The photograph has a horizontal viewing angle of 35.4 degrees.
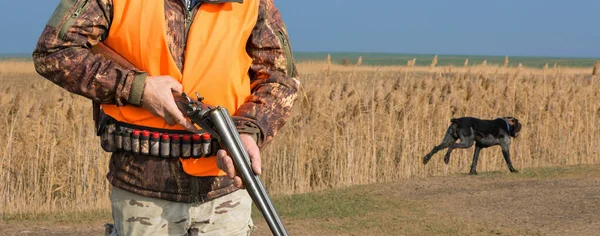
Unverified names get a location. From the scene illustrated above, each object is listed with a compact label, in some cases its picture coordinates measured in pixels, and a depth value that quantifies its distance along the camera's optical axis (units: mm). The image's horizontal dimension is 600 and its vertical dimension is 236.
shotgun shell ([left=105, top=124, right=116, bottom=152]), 3105
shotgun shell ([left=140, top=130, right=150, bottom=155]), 3006
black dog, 13961
